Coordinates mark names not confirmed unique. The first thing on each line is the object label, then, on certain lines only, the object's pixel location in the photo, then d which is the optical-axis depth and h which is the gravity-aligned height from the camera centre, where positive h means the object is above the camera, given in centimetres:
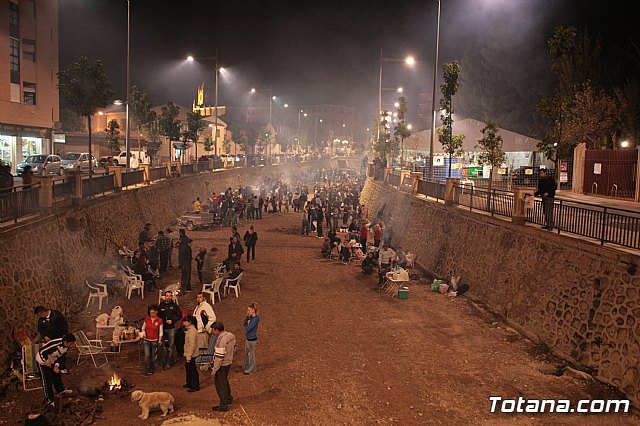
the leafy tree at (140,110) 4725 +431
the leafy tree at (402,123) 4181 +351
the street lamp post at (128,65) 2533 +428
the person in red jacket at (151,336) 986 -310
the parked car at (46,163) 2946 -26
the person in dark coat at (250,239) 2077 -280
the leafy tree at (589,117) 3159 +322
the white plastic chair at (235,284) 1570 -343
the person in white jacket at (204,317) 1016 -292
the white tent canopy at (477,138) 2994 +184
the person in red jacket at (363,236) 2233 -276
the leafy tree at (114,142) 4321 +141
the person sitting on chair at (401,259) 1877 -308
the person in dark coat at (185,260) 1570 -275
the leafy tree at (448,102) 2678 +331
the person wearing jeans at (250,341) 993 -317
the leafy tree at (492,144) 2467 +119
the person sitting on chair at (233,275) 1565 -316
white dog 824 -354
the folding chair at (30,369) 908 -345
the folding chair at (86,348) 1020 -347
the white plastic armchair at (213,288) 1468 -335
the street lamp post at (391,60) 3141 +616
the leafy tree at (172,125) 4247 +288
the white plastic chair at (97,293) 1393 -335
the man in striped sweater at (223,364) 847 -302
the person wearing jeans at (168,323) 1027 -295
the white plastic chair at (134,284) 1493 -330
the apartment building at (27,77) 3531 +555
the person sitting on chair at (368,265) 1888 -328
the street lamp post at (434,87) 2411 +361
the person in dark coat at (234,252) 1803 -286
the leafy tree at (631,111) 3772 +429
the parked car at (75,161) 3428 -10
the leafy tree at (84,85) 2222 +299
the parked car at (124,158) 2802 +16
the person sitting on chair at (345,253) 2097 -322
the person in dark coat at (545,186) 1518 -36
